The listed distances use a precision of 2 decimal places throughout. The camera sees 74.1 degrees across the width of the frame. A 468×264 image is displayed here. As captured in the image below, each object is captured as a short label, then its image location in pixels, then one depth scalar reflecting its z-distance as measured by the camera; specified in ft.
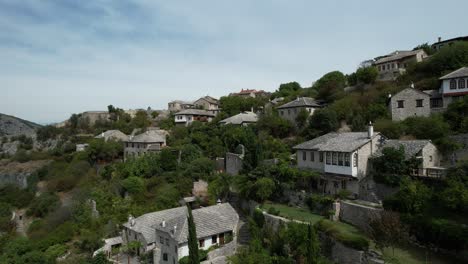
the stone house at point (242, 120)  156.16
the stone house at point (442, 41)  161.48
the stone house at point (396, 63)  154.81
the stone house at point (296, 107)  143.64
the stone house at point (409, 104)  105.40
